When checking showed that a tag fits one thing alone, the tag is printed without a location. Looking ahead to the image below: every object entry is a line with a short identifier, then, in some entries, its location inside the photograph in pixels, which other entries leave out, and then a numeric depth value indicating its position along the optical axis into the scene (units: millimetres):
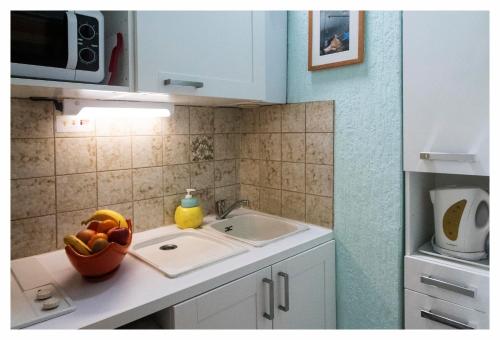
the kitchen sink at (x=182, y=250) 1196
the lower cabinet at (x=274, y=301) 1072
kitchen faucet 1798
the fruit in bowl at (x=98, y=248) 1045
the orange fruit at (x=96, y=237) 1067
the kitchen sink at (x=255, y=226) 1731
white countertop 910
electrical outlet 1350
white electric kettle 1248
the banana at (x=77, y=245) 1046
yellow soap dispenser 1628
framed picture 1443
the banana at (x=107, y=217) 1231
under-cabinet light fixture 1308
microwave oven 955
